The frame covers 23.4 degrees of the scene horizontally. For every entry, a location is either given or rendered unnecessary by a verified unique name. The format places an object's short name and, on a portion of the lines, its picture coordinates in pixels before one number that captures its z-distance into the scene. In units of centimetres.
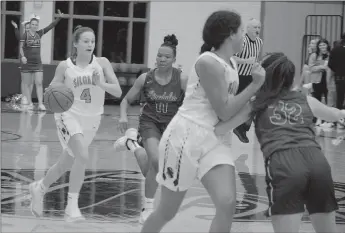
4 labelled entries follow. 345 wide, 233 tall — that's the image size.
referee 1429
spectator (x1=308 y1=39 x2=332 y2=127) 1834
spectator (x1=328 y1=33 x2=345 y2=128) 1720
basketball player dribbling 796
